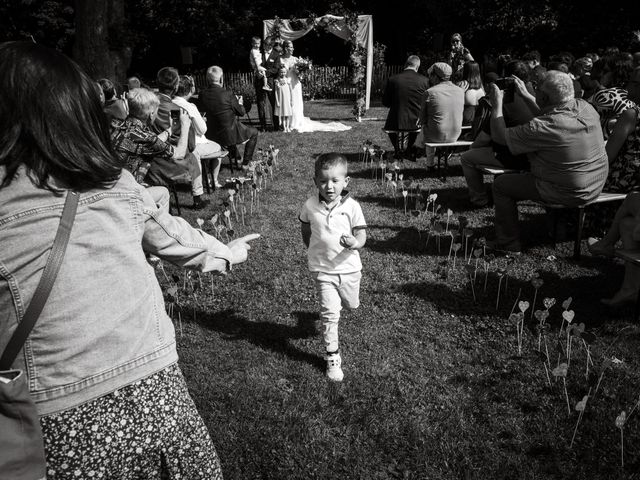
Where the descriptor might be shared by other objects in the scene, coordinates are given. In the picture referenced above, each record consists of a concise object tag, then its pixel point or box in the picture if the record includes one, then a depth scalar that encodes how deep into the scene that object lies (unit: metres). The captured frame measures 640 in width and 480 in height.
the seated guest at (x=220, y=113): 9.46
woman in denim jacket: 1.47
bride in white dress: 15.20
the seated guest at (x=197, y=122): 8.35
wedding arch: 17.12
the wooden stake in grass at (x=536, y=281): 4.04
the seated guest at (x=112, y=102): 8.21
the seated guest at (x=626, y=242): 4.53
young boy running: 3.76
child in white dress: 14.98
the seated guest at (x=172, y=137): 7.12
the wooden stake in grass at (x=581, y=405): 2.76
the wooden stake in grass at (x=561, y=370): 3.04
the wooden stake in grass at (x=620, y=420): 2.63
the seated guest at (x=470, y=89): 10.74
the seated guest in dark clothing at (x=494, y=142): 6.44
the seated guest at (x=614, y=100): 6.18
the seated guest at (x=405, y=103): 10.62
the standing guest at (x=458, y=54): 13.64
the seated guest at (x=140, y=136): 6.00
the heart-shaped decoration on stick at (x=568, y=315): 3.29
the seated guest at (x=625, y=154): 5.62
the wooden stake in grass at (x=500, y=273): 4.51
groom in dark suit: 15.45
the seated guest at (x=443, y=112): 9.20
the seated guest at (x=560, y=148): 5.27
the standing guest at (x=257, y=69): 15.88
